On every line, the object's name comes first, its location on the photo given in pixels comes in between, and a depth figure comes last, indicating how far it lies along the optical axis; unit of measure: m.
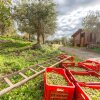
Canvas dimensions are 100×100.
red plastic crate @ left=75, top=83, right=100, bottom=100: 1.69
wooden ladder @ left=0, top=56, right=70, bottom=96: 1.94
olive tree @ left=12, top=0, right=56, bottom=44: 7.39
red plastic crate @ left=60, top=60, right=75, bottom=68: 3.57
